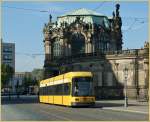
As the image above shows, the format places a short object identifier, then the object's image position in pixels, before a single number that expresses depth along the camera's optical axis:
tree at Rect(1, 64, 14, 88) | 91.35
